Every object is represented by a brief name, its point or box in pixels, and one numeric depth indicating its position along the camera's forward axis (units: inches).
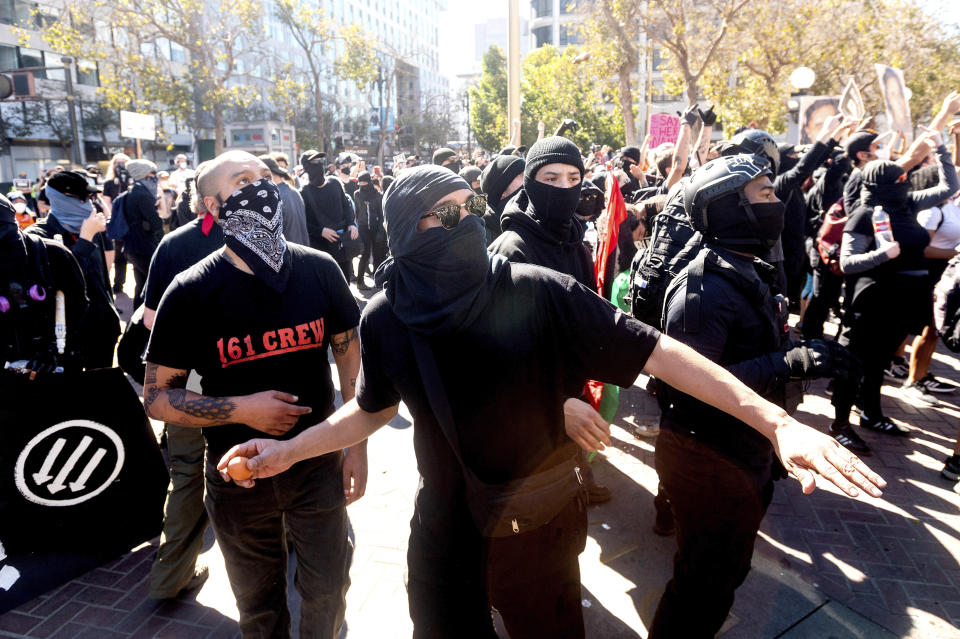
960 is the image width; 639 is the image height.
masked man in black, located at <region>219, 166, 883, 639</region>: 70.9
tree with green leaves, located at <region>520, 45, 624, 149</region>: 1877.5
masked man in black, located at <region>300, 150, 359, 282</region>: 328.2
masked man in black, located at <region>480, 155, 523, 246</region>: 187.9
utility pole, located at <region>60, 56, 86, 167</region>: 895.1
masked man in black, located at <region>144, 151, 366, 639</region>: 90.0
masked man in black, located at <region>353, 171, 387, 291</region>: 438.6
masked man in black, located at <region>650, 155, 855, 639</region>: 89.3
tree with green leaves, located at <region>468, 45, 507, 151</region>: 2501.2
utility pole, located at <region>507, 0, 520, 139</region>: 350.6
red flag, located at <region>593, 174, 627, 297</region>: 179.6
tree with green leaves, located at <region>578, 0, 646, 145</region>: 855.1
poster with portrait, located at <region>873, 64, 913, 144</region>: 231.6
